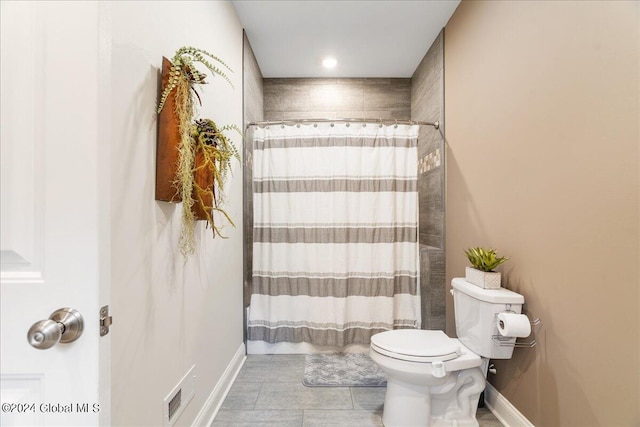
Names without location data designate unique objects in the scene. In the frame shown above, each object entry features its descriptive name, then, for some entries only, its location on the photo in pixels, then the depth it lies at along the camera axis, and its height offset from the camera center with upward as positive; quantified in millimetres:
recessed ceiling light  2699 +1402
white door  620 +21
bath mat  1960 -1139
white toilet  1418 -746
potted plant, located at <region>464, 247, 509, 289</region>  1508 -304
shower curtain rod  2283 +714
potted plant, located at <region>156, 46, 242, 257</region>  1049 +249
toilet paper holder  1384 -616
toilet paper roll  1322 -512
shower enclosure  2307 +995
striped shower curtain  2293 -124
